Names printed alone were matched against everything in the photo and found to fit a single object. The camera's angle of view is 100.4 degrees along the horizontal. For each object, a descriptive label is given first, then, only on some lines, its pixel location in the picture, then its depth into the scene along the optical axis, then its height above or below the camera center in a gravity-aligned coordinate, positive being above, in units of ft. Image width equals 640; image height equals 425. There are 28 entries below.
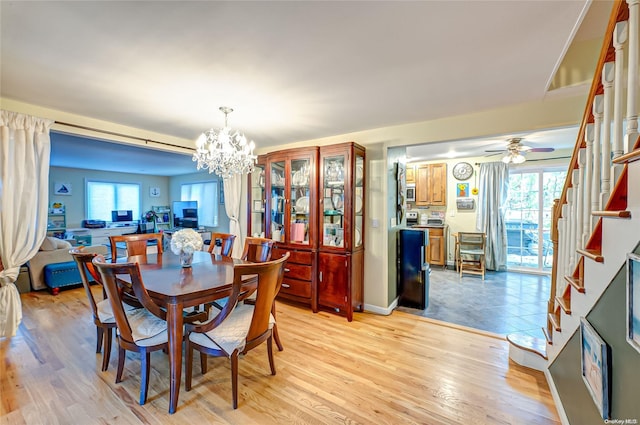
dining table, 5.62 -1.76
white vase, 7.81 -1.45
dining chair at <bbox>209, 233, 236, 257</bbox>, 10.50 -1.38
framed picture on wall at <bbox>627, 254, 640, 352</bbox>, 2.92 -1.01
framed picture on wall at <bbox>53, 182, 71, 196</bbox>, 22.40 +1.72
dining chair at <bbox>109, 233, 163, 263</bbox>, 9.83 -1.32
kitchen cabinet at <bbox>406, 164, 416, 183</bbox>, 20.31 +2.84
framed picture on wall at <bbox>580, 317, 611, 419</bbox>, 3.46 -2.20
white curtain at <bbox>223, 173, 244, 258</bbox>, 14.84 +0.53
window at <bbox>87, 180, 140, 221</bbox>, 24.61 +1.01
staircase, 3.41 +0.27
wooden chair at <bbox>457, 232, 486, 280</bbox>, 17.01 -2.64
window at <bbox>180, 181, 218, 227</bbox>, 24.62 +0.89
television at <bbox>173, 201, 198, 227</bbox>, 25.13 -0.37
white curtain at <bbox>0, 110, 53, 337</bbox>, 8.23 +0.41
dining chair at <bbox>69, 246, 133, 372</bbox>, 6.86 -2.71
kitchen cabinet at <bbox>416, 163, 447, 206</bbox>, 19.43 +1.92
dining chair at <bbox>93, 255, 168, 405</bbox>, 5.45 -2.70
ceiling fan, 13.51 +3.17
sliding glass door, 17.51 -0.36
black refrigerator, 11.61 -2.63
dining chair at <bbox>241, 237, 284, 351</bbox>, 9.11 -1.45
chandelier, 8.30 +1.81
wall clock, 18.83 +2.86
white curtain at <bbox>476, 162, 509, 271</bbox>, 17.74 +0.05
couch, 13.28 -2.57
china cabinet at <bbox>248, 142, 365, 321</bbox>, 10.55 -0.53
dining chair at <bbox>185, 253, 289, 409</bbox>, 5.63 -2.75
